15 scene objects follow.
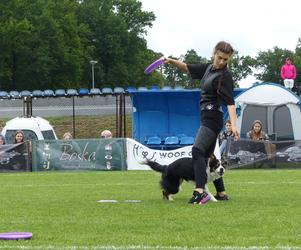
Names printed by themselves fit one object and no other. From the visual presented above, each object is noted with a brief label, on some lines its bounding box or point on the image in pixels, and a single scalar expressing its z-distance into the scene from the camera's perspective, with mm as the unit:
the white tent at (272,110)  18938
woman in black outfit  7102
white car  20188
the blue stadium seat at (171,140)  20281
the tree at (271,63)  96812
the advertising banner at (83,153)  15227
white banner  14547
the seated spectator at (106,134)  16953
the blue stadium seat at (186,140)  19969
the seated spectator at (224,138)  14875
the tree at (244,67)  101006
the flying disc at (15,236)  4746
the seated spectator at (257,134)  15219
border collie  7523
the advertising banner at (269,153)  14516
